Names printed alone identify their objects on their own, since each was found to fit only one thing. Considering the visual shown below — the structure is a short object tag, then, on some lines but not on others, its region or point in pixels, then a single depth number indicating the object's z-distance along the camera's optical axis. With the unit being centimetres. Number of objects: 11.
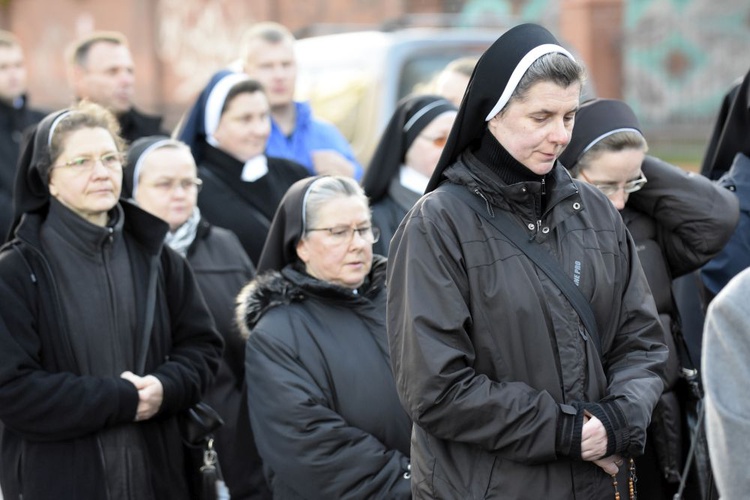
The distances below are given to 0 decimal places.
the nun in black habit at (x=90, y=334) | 869
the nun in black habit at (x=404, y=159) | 1106
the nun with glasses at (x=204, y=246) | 1073
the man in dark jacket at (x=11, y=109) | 1653
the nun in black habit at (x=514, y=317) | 660
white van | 1806
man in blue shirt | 1454
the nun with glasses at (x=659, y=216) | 909
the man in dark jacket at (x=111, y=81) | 1508
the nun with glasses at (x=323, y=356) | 837
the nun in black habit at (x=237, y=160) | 1241
